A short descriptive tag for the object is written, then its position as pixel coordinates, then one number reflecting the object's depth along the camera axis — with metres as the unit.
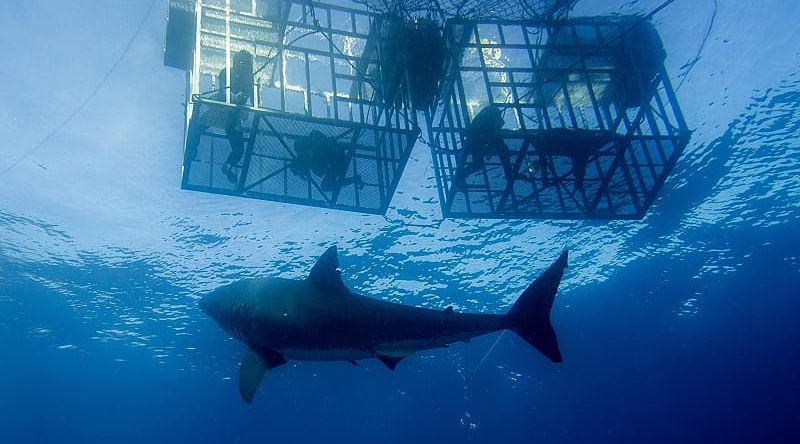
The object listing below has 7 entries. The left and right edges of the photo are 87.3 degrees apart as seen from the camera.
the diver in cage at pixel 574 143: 8.49
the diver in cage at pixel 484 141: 8.62
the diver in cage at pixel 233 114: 7.50
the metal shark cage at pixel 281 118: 7.86
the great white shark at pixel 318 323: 4.60
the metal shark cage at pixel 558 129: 8.67
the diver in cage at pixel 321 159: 8.45
